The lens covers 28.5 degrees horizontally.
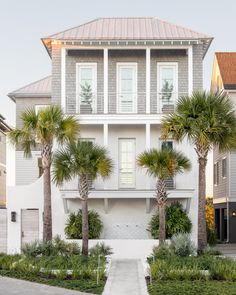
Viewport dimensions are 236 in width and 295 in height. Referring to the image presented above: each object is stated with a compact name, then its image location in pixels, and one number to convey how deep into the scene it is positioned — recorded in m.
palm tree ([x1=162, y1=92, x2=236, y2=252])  16.93
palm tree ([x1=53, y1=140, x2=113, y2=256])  17.21
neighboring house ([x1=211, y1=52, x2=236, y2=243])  26.16
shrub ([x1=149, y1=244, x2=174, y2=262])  15.96
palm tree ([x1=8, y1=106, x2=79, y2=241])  17.87
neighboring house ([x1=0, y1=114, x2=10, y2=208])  33.15
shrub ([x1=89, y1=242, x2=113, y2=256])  17.58
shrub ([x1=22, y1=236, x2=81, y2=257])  16.29
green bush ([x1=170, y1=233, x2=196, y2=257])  16.03
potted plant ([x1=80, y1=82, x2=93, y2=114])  20.35
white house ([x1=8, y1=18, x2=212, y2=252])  19.93
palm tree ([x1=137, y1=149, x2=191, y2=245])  17.58
